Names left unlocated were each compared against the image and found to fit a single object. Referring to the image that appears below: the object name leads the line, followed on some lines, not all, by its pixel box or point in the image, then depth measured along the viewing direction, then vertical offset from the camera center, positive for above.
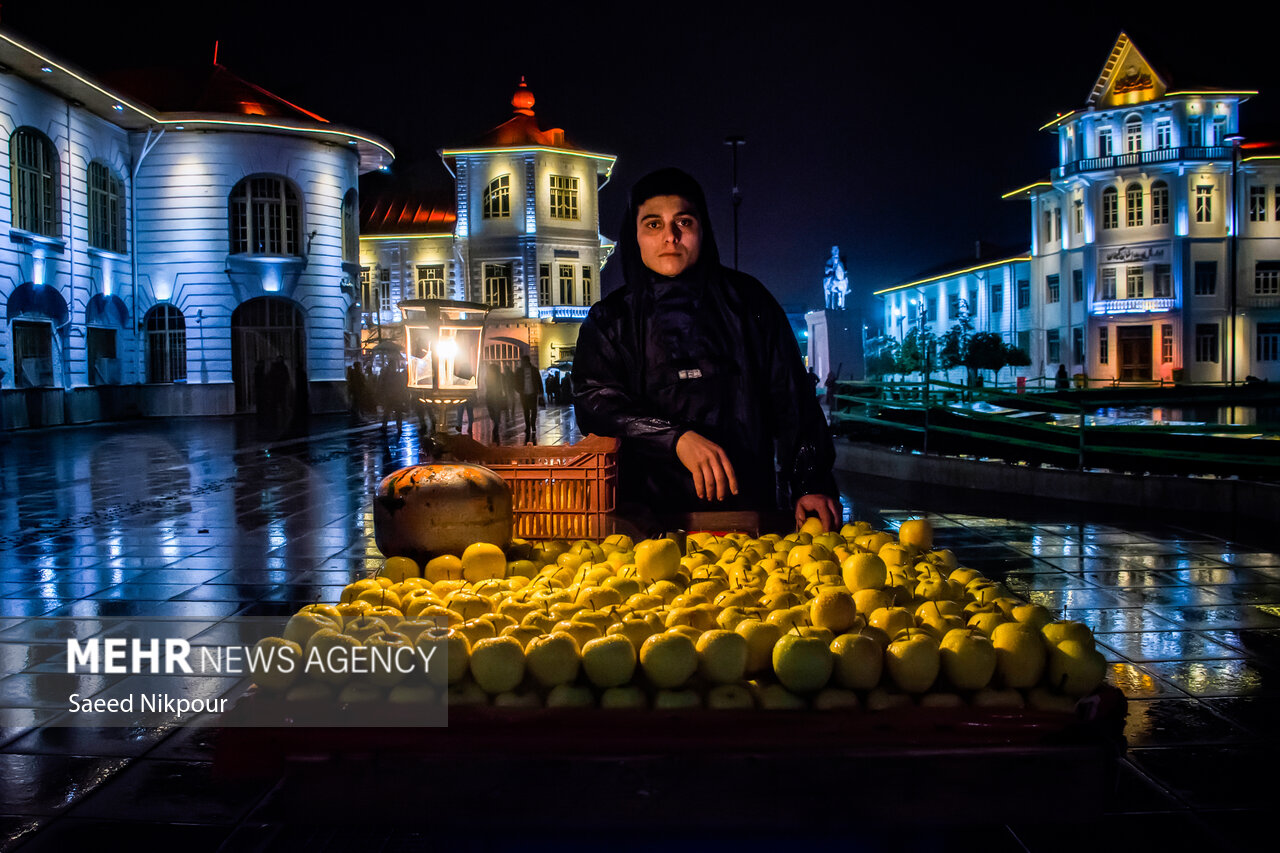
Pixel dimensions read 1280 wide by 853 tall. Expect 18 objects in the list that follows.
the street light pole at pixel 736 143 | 31.66 +7.28
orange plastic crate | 4.42 -0.43
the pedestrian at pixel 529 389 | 23.11 -0.04
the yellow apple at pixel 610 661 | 2.51 -0.66
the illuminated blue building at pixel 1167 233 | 52.31 +7.08
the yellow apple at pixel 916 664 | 2.50 -0.68
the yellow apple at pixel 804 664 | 2.48 -0.67
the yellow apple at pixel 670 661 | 2.51 -0.67
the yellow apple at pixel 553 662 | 2.53 -0.67
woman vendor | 4.43 +0.05
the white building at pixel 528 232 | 49.53 +7.45
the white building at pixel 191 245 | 28.78 +4.72
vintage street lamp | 6.50 +0.22
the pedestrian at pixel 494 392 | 23.33 -0.09
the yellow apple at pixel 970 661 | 2.50 -0.68
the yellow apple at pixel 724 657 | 2.54 -0.67
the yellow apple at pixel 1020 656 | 2.53 -0.68
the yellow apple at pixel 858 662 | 2.50 -0.68
